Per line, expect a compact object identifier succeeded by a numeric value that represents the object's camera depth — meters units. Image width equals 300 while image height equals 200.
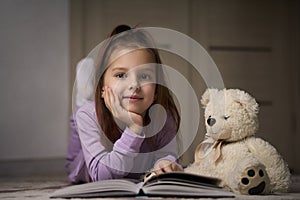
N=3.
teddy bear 1.86
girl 1.91
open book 1.67
